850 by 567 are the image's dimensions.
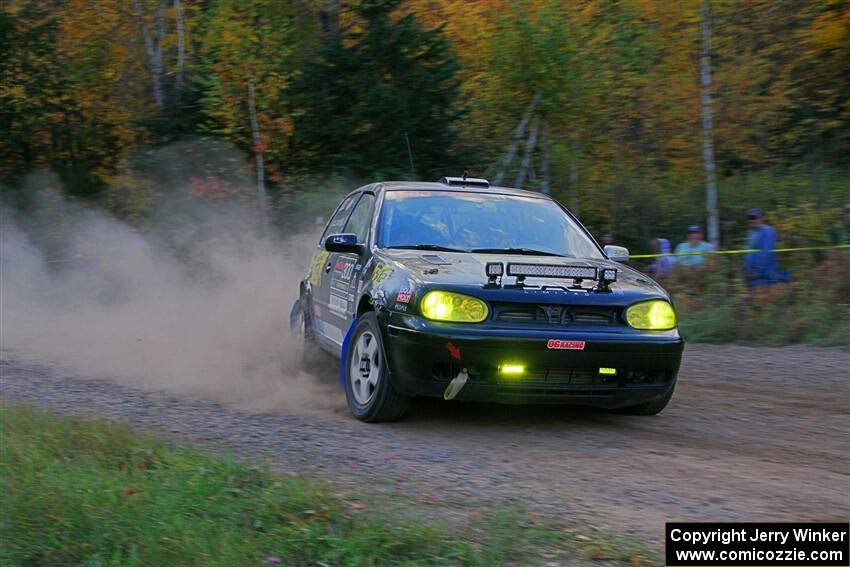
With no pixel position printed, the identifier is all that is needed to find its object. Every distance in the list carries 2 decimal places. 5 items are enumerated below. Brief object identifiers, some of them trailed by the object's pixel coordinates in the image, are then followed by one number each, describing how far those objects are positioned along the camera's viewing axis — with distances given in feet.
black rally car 19.20
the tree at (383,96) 69.36
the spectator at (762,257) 41.57
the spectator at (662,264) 47.14
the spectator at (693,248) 46.28
